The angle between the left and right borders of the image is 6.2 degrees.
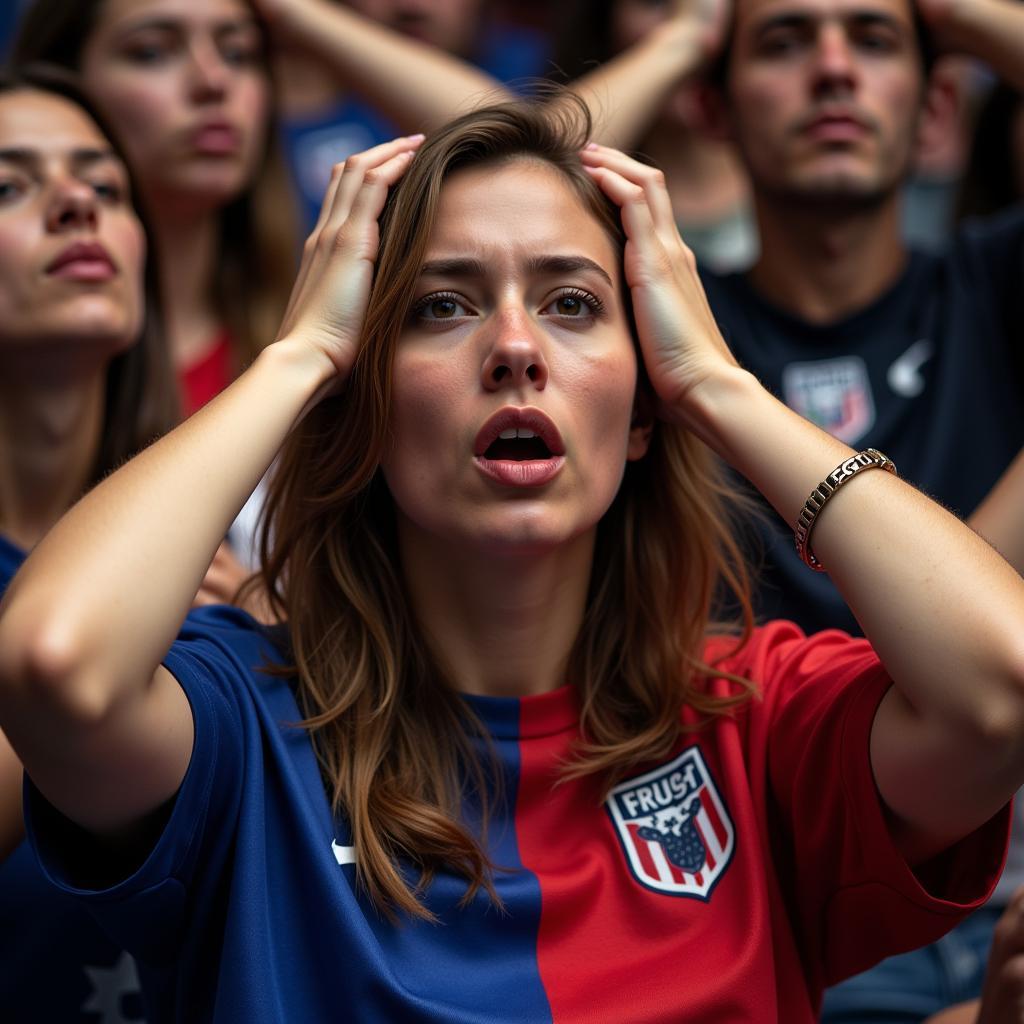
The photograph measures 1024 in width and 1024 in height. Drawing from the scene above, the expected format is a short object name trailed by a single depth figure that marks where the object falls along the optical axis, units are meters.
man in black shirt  4.81
